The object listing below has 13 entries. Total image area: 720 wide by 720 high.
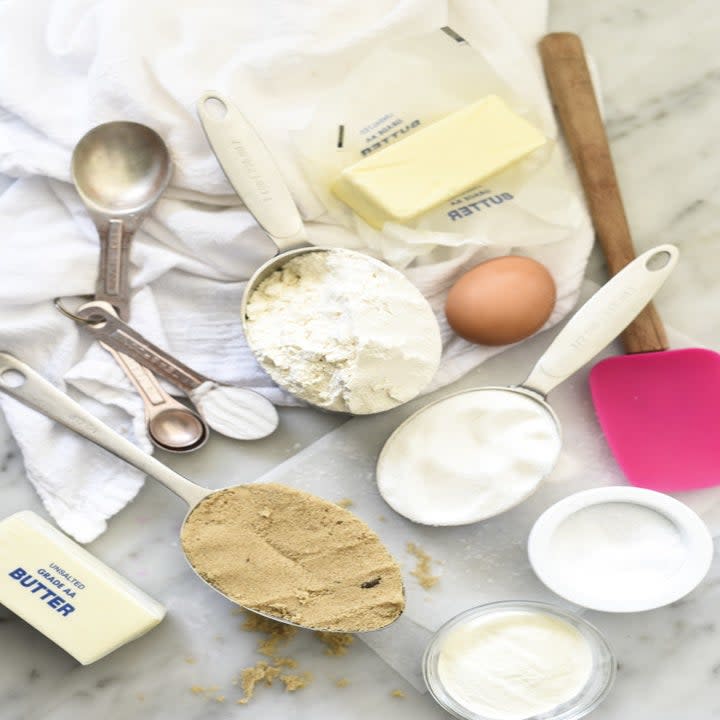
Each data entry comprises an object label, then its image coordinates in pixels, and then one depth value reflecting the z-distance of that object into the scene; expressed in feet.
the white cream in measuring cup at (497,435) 4.48
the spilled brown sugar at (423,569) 4.66
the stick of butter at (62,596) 4.34
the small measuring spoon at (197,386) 4.61
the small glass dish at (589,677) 4.49
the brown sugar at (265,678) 4.56
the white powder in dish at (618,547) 4.54
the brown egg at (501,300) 4.47
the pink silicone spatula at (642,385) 4.69
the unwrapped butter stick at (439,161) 4.53
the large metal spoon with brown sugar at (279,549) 4.40
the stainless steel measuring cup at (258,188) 4.43
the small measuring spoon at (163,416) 4.60
